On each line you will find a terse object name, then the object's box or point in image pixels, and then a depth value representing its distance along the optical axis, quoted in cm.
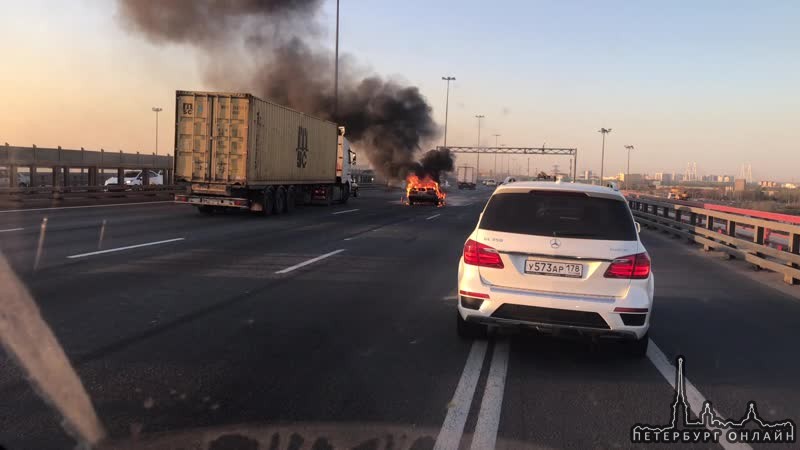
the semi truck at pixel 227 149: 1809
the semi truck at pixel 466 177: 8475
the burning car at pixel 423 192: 3222
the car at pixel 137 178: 3882
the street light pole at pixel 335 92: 3936
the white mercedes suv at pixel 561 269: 480
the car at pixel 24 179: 3731
